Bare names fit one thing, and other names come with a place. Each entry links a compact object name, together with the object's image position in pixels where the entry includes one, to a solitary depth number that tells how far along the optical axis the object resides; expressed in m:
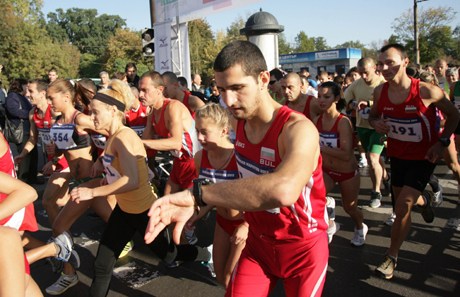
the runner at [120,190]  2.90
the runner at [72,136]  4.18
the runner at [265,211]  1.48
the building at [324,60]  36.22
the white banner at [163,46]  10.37
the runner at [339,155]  4.03
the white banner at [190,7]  9.09
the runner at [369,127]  5.70
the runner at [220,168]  2.84
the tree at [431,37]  32.84
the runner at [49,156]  4.14
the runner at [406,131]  3.49
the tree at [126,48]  58.05
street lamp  24.07
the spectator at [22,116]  7.27
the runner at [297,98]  5.30
